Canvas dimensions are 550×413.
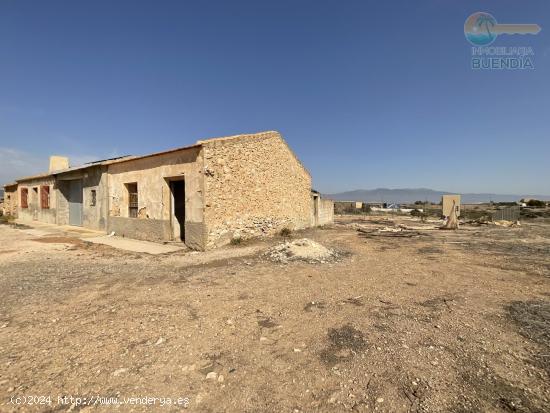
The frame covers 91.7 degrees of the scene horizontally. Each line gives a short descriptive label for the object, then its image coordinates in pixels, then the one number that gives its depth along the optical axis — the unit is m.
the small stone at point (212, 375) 2.65
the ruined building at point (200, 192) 9.79
